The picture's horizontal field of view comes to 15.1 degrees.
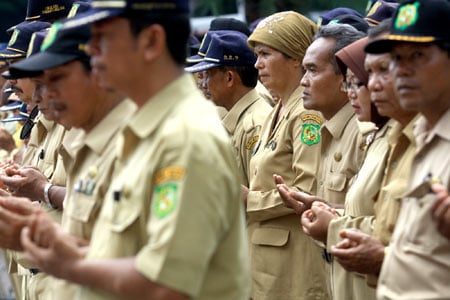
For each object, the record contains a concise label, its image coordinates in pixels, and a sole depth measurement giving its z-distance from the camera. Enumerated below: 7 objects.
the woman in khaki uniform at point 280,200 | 10.51
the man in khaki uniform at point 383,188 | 7.71
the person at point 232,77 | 12.38
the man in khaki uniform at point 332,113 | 9.67
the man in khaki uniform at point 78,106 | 7.08
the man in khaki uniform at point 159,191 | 5.43
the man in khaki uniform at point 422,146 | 6.67
